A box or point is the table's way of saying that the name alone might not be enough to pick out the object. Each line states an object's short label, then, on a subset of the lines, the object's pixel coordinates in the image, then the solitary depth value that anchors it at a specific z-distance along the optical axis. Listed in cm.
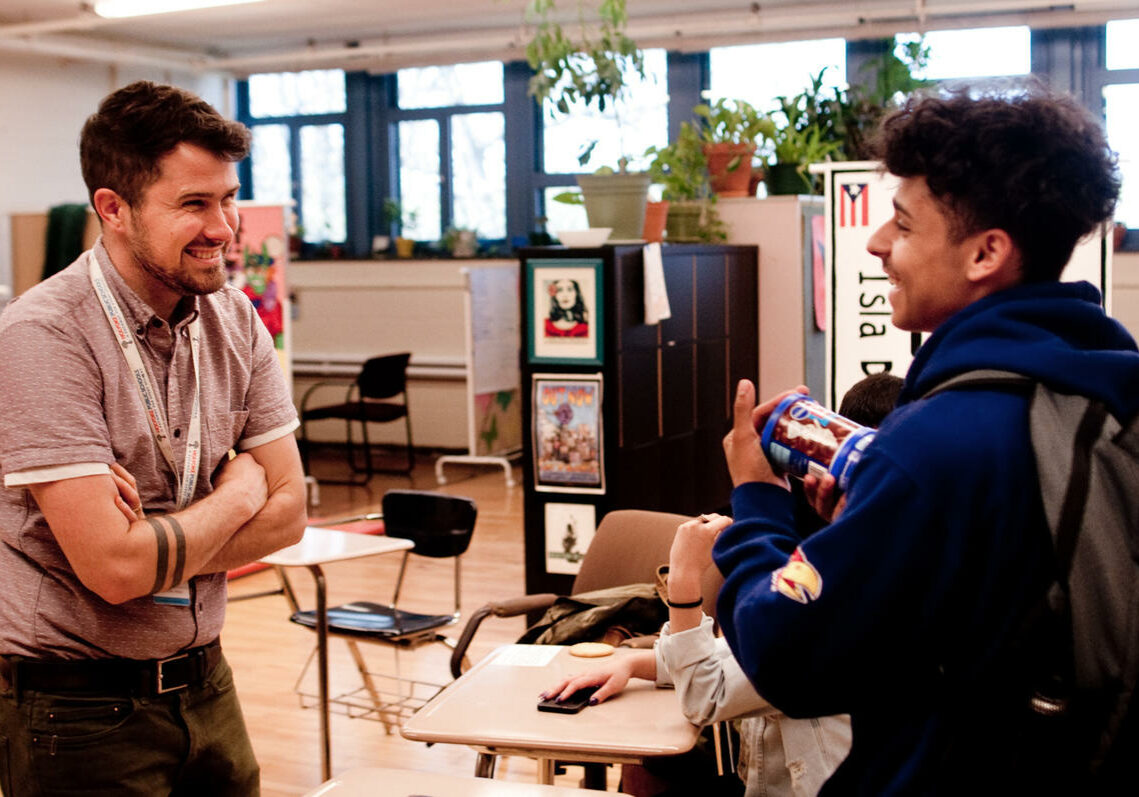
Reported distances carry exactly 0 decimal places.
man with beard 161
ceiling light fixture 829
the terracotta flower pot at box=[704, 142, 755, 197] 653
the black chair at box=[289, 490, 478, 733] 395
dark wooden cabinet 517
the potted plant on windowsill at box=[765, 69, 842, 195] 669
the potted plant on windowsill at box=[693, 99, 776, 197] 645
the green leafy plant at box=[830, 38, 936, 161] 694
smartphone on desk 214
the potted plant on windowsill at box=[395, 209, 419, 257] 1057
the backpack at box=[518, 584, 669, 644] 281
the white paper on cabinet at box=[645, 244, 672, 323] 534
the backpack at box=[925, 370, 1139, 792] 104
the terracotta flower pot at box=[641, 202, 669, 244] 568
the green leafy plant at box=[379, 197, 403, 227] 1064
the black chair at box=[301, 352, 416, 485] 873
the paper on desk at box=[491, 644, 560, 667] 245
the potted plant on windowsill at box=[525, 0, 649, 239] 534
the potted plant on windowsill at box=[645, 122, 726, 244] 631
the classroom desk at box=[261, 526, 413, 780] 357
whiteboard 884
